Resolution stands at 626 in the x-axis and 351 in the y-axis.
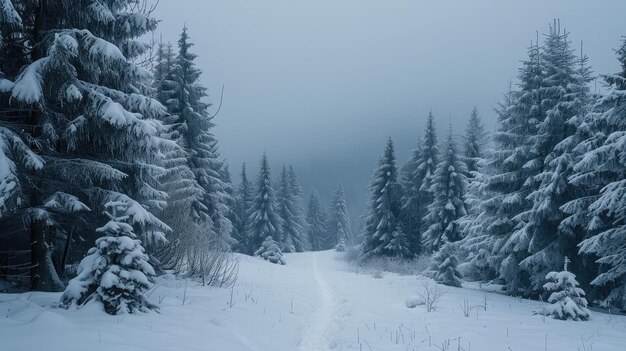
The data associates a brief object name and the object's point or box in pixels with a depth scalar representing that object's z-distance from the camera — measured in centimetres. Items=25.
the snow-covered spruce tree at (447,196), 2738
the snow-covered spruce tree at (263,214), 4125
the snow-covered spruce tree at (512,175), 1455
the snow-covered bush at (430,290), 1013
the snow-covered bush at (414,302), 1073
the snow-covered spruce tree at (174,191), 1157
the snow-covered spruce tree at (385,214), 3306
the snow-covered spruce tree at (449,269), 1819
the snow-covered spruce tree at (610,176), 1040
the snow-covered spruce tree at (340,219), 6475
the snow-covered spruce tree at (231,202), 4290
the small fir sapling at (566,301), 899
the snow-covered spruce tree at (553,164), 1295
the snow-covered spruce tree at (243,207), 4597
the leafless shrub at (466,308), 924
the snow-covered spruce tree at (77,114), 692
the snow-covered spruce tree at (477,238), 1580
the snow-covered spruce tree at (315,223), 6756
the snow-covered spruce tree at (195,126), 2273
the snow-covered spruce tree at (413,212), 3369
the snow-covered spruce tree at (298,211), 5199
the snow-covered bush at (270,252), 3375
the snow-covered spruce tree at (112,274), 590
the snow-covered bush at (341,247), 5064
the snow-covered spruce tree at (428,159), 3219
